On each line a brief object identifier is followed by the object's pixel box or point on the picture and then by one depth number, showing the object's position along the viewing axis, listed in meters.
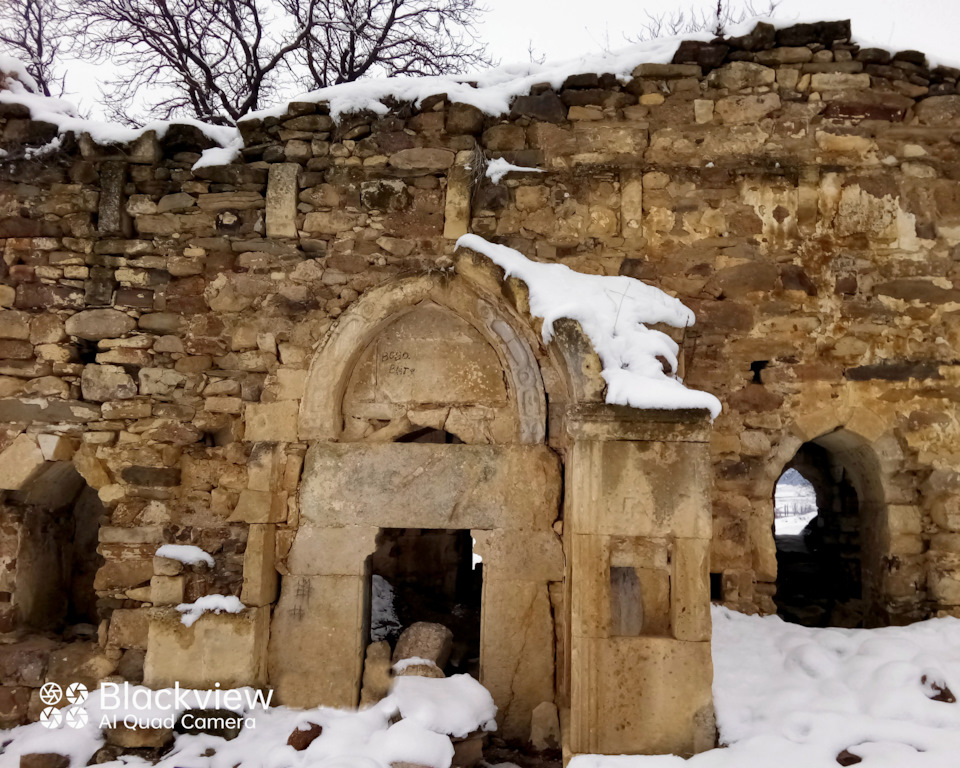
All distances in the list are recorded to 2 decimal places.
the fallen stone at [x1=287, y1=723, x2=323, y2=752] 3.50
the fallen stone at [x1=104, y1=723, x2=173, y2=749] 3.68
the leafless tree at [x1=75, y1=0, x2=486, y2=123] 7.87
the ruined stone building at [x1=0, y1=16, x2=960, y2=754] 3.95
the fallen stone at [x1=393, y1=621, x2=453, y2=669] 3.93
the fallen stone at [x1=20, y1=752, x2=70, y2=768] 3.62
